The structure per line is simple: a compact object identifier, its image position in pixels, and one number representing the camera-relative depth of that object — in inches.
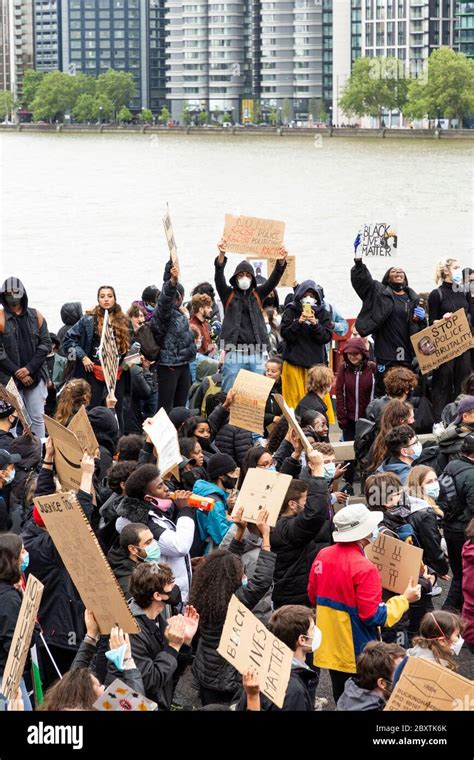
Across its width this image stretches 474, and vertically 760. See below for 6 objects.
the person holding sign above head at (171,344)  635.8
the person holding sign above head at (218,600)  347.6
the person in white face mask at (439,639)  317.9
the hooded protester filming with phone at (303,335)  641.6
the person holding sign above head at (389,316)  670.8
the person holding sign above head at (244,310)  662.8
